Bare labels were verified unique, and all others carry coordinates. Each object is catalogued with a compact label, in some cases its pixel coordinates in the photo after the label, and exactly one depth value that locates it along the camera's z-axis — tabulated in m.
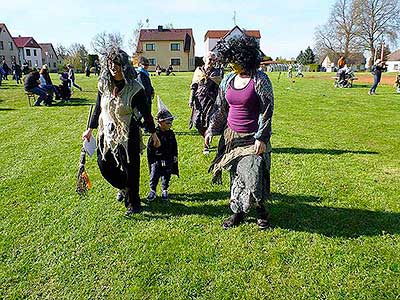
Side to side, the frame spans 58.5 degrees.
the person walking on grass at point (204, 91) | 6.68
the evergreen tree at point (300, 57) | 76.07
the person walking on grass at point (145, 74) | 8.12
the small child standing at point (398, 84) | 19.30
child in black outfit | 4.80
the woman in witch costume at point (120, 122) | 4.01
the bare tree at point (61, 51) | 86.81
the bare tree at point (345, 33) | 56.22
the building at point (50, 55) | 79.38
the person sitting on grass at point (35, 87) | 13.99
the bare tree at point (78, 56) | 61.25
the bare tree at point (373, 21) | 55.44
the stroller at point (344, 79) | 22.59
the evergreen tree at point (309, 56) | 77.19
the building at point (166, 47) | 60.41
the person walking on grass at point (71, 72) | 19.98
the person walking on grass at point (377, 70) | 17.42
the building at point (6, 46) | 61.34
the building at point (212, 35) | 64.06
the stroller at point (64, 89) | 15.72
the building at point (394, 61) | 72.86
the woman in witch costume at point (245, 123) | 3.75
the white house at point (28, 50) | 70.31
